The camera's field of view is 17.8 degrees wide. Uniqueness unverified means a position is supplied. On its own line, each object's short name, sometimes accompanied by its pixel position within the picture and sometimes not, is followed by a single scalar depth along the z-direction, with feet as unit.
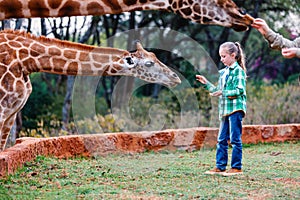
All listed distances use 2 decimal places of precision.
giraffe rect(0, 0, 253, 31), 29.05
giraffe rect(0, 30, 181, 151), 37.23
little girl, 34.02
